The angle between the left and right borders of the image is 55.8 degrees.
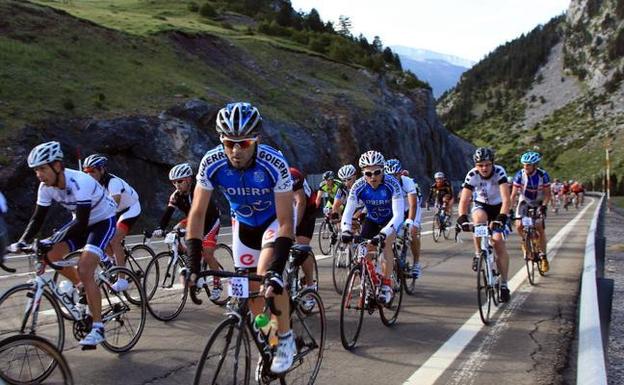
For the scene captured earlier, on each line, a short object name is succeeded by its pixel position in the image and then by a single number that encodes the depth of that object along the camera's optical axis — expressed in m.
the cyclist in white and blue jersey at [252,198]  4.29
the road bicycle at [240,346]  3.78
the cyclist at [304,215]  8.30
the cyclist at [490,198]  8.46
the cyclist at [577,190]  43.99
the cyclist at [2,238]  3.13
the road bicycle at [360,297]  6.35
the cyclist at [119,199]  7.86
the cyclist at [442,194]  18.38
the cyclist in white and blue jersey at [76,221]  5.60
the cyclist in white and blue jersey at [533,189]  11.57
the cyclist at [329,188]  14.73
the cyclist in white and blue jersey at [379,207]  7.20
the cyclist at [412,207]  9.20
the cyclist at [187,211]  8.11
